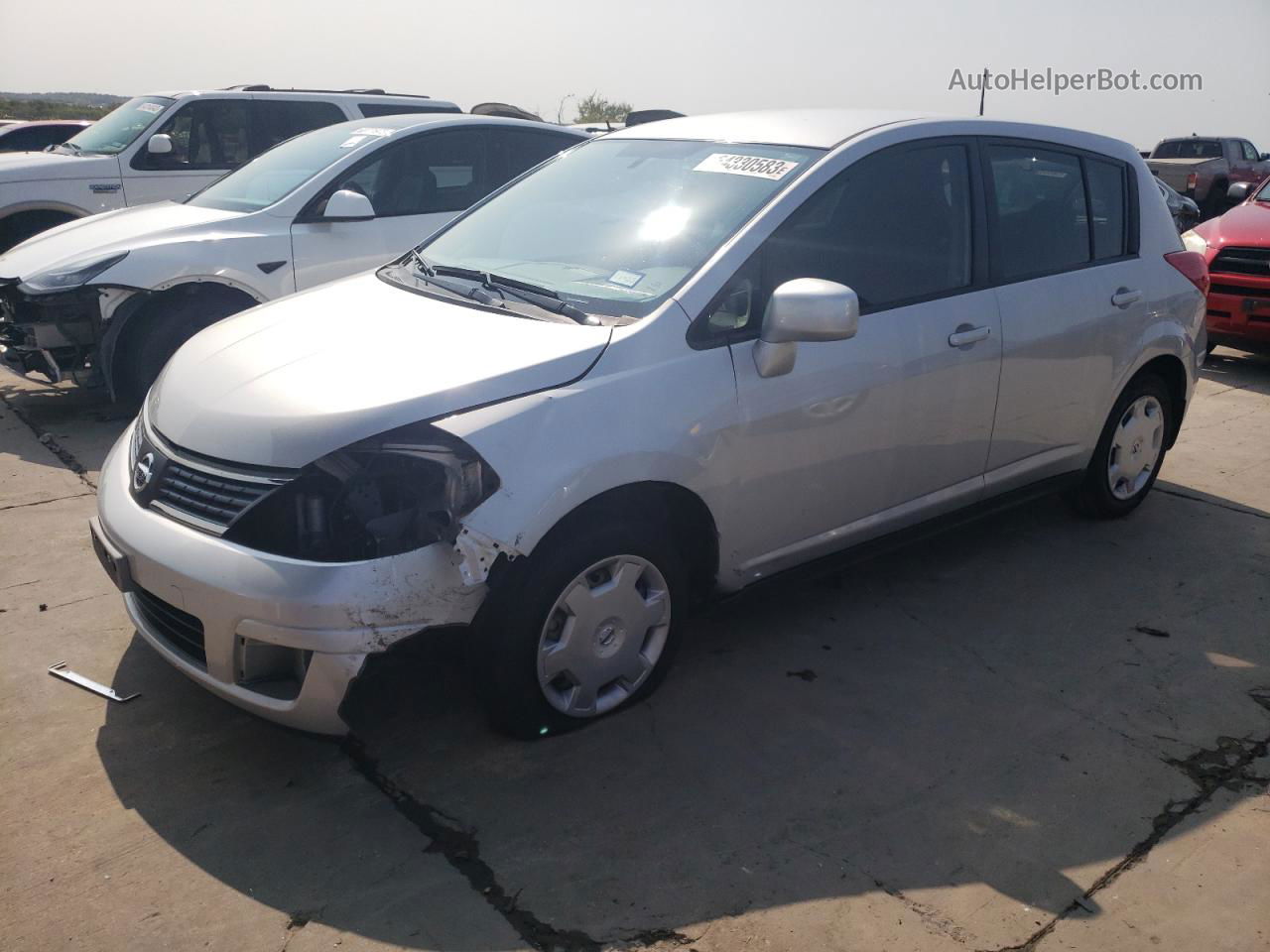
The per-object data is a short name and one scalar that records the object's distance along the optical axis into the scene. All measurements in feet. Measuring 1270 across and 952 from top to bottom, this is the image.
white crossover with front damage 20.12
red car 27.96
